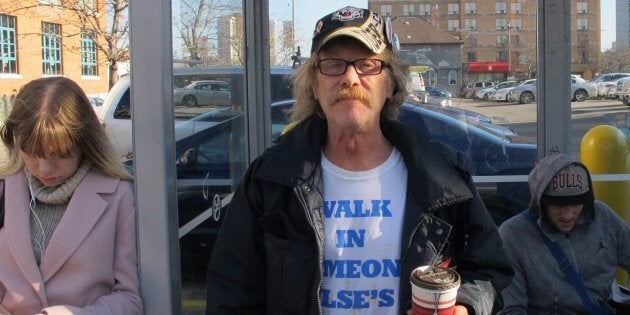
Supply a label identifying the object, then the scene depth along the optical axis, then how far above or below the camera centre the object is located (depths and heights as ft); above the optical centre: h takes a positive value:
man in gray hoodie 9.04 -1.87
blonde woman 6.28 -0.93
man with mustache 5.30 -0.85
